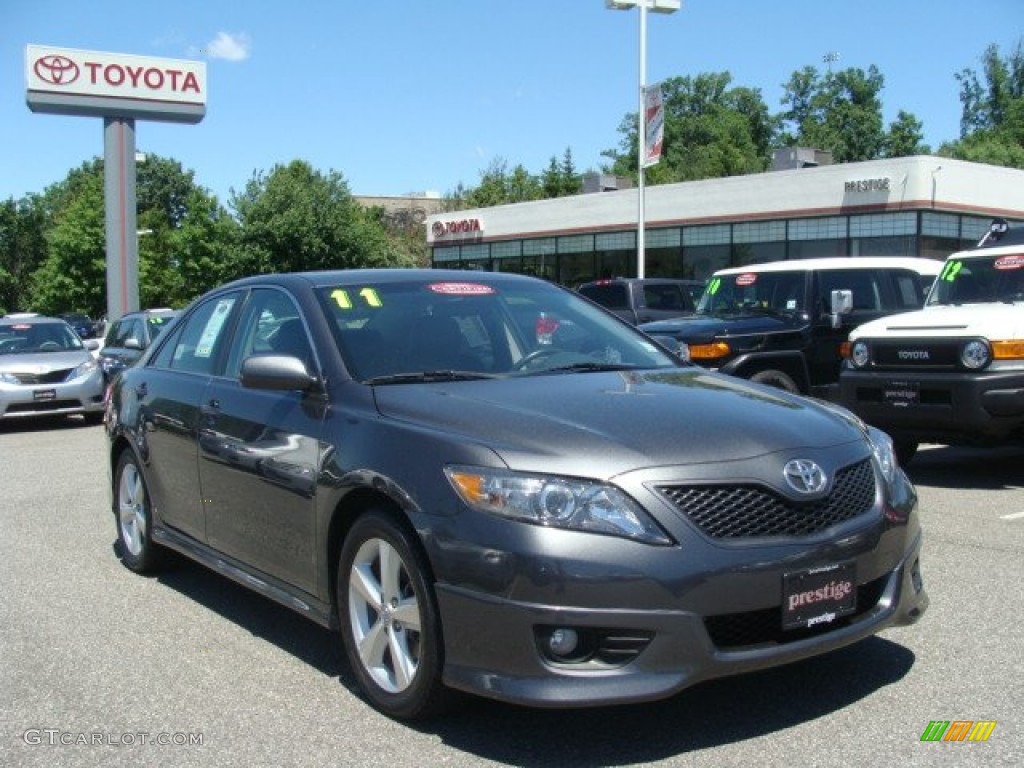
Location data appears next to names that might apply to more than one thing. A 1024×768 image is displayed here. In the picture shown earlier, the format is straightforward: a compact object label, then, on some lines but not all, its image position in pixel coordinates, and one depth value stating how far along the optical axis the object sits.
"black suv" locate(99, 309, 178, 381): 16.41
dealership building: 27.67
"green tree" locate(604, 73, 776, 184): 80.44
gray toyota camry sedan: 3.45
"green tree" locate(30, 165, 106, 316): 59.84
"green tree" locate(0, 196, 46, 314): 77.88
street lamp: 23.14
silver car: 14.76
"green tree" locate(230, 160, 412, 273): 46.69
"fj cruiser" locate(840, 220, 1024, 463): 8.55
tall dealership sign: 34.47
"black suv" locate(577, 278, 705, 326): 17.67
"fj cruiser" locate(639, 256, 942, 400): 11.07
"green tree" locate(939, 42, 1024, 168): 80.94
